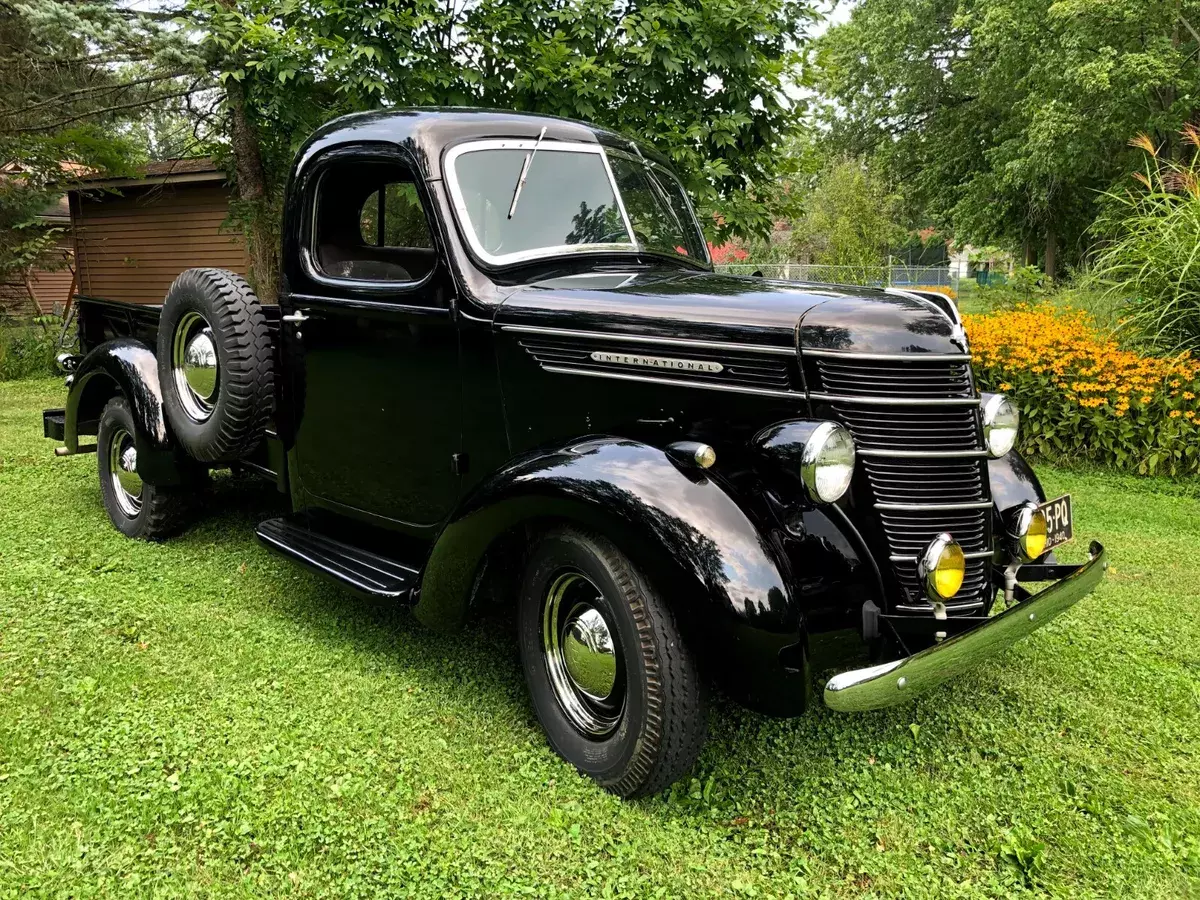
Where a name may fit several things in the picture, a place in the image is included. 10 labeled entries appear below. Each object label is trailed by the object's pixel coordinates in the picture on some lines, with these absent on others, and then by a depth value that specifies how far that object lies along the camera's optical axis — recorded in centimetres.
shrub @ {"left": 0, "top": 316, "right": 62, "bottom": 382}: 1172
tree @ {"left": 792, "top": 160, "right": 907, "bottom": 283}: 2214
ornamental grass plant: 644
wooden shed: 1397
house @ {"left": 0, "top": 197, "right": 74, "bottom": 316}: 1326
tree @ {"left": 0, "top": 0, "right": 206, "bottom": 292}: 1043
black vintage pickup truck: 246
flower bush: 611
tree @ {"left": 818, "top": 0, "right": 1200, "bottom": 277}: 1797
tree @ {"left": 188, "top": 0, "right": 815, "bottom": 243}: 597
